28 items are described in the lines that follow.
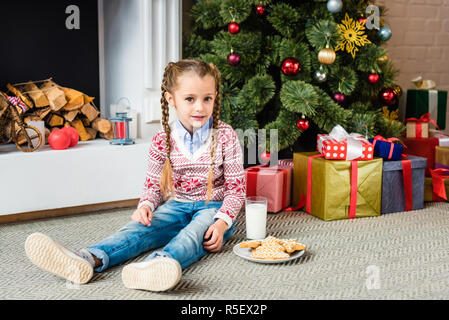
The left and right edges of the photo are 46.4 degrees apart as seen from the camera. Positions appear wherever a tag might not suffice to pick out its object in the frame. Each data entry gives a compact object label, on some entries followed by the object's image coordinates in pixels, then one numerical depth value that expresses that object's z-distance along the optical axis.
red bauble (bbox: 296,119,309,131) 2.14
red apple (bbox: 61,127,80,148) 2.03
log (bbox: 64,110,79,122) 2.17
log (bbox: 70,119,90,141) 2.19
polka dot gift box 1.95
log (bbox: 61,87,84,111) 2.16
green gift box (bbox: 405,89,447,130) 2.73
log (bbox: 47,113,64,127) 2.14
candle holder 2.16
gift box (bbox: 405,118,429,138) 2.54
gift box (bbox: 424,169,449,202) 2.25
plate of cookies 1.49
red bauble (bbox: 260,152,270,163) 2.20
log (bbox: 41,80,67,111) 2.10
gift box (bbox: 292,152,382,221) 1.95
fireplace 1.94
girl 1.49
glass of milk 1.73
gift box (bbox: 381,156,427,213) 2.07
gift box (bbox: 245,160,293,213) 2.06
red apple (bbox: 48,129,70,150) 2.00
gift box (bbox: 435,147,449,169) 2.38
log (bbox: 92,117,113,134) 2.21
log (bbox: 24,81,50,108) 2.08
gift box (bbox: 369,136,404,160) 2.07
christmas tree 2.15
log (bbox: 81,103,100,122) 2.21
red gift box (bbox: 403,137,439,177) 2.46
